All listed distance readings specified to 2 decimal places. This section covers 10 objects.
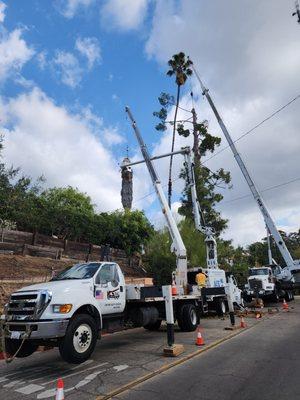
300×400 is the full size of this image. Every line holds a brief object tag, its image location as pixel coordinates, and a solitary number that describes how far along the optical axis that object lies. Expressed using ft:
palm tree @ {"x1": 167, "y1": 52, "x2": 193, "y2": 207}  121.19
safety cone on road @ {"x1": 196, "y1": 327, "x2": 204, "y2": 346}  35.76
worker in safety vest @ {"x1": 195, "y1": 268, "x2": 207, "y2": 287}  55.25
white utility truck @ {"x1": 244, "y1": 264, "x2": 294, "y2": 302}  83.15
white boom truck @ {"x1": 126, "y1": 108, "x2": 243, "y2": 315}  54.19
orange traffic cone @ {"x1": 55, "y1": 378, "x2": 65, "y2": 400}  17.82
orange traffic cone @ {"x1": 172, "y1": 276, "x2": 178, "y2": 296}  45.74
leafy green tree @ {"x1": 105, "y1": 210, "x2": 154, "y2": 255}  113.50
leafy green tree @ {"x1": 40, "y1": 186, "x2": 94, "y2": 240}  108.27
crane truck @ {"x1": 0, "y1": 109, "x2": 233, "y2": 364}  27.48
